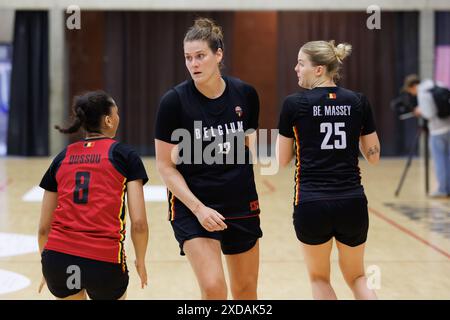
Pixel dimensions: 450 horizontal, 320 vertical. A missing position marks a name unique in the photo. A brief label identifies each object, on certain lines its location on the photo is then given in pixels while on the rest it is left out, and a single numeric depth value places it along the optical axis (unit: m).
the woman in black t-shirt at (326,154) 6.44
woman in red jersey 5.89
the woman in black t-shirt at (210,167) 6.38
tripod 19.41
